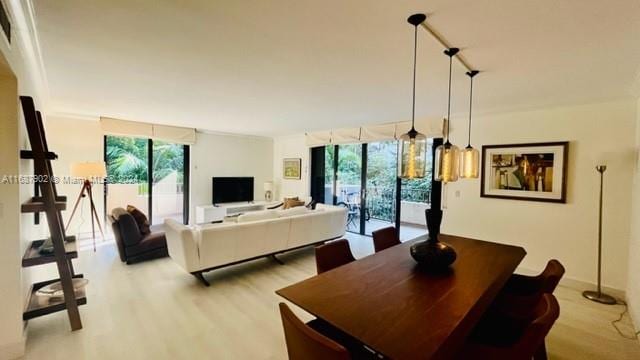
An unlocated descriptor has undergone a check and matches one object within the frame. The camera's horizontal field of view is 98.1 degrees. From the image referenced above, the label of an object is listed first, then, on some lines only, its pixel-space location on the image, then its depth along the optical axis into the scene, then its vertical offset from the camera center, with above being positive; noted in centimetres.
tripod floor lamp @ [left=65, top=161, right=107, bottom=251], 428 -3
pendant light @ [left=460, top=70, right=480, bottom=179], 248 +12
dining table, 118 -69
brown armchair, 393 -102
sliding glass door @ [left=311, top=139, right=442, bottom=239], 583 -32
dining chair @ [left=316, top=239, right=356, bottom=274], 231 -71
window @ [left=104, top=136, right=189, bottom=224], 563 -11
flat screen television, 694 -44
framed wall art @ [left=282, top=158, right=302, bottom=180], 729 +12
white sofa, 338 -89
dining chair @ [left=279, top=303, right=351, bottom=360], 105 -68
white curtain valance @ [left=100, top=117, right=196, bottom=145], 527 +84
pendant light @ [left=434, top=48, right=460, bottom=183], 224 +11
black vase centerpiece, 198 -57
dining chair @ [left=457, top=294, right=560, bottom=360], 124 -92
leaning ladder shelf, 226 -54
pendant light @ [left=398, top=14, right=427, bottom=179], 216 +16
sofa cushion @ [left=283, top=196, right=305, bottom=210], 600 -65
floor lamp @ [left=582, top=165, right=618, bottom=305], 321 -138
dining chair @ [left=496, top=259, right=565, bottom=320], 187 -93
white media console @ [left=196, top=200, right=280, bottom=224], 640 -90
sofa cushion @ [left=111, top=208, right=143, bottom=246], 389 -82
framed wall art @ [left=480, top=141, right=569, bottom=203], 367 +8
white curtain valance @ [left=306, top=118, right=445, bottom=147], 474 +84
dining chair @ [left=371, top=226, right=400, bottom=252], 291 -68
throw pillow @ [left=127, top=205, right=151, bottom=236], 429 -77
